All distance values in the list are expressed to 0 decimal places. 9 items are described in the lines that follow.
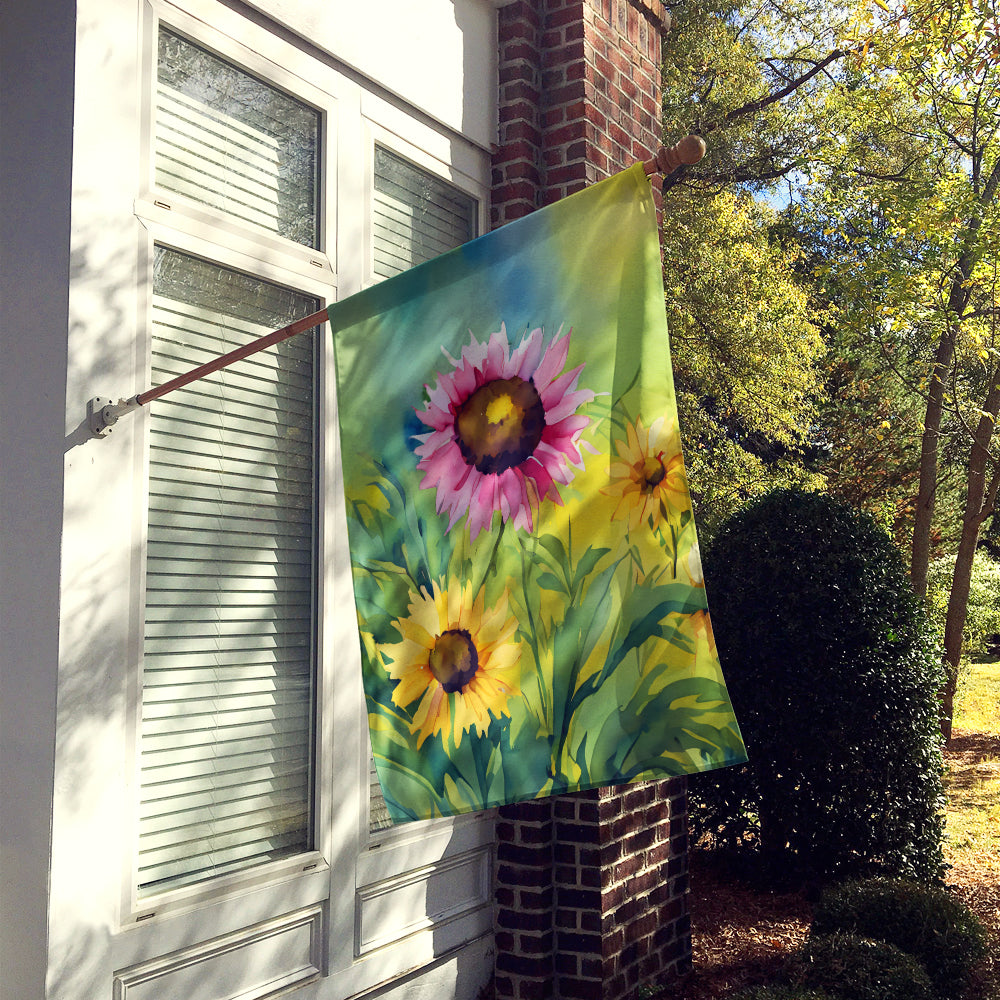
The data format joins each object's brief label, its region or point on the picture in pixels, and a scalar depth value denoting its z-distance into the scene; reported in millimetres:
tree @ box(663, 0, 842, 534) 12250
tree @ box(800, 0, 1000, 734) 8109
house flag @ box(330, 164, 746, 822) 2266
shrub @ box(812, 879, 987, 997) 4449
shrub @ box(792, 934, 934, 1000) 4012
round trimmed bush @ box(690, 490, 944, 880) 5820
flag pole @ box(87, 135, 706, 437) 2205
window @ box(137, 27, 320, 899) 3049
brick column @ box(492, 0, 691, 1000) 4316
